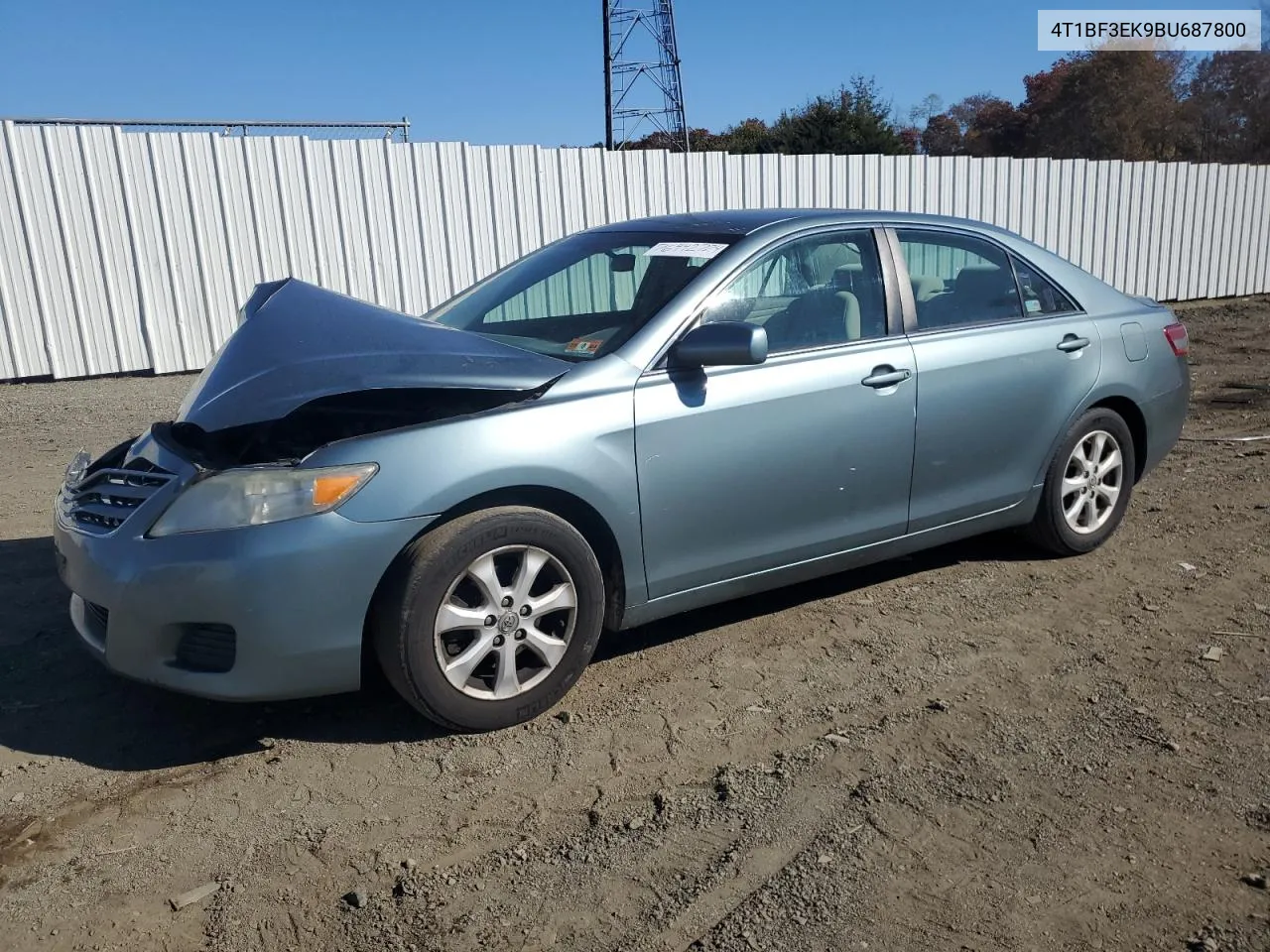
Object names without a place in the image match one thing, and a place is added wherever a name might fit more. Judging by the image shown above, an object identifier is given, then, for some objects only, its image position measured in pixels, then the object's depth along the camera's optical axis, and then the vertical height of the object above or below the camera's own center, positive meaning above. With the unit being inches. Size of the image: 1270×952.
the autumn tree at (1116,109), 1510.8 +98.1
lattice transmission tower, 1115.9 +142.5
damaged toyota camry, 122.3 -33.2
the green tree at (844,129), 1101.1 +63.4
